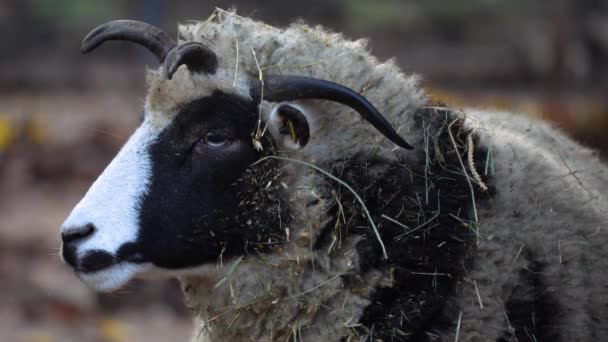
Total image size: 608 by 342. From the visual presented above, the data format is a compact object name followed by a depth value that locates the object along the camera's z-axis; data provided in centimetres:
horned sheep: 723
